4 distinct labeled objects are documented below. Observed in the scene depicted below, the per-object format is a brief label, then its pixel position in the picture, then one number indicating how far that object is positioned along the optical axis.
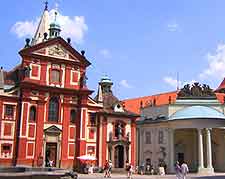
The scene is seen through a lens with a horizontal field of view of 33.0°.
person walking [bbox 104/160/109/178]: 39.34
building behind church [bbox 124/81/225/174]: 53.25
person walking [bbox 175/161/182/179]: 32.75
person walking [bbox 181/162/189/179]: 32.35
